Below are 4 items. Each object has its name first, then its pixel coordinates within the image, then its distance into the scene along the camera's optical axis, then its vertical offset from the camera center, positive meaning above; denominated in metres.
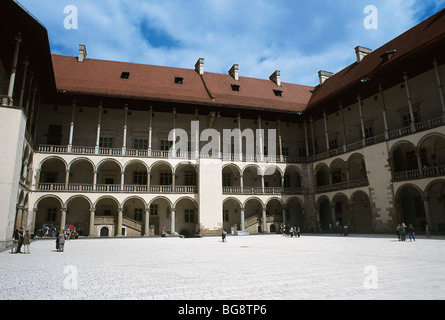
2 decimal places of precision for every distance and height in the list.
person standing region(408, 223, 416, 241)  17.20 -0.48
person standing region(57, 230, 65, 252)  14.09 -0.48
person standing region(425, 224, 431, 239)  18.66 -0.57
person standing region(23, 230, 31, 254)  13.95 -0.40
